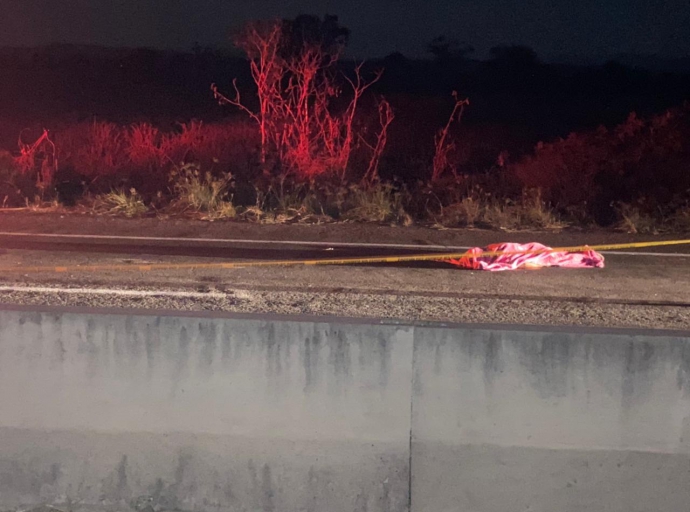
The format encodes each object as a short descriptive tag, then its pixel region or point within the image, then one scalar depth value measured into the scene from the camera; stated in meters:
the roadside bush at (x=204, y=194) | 14.50
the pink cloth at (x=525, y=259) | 9.88
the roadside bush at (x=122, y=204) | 14.53
